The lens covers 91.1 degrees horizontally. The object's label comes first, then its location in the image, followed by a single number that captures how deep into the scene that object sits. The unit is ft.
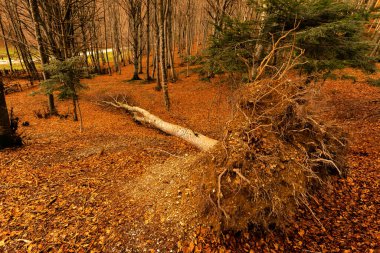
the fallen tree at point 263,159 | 11.52
